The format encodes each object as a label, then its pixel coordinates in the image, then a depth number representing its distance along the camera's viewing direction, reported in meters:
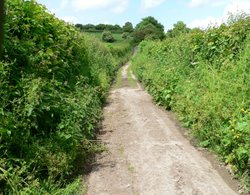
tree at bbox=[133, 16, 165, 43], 45.79
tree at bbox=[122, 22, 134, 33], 62.56
